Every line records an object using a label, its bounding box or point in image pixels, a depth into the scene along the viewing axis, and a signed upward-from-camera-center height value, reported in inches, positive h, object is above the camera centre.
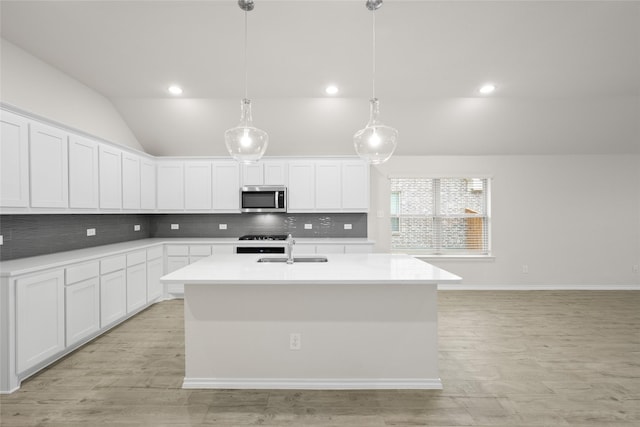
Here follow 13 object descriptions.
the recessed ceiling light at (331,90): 174.7 +65.0
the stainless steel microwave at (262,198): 215.0 +8.5
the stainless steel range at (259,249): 203.5 -23.3
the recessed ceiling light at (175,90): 174.7 +65.3
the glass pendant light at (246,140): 99.0 +21.3
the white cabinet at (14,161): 105.7 +17.0
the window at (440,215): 236.5 -3.2
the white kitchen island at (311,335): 101.8 -38.5
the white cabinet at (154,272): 185.0 -35.3
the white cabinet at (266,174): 218.4 +24.5
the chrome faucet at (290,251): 117.4 -14.3
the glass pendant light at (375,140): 98.1 +21.0
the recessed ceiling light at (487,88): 172.7 +64.8
